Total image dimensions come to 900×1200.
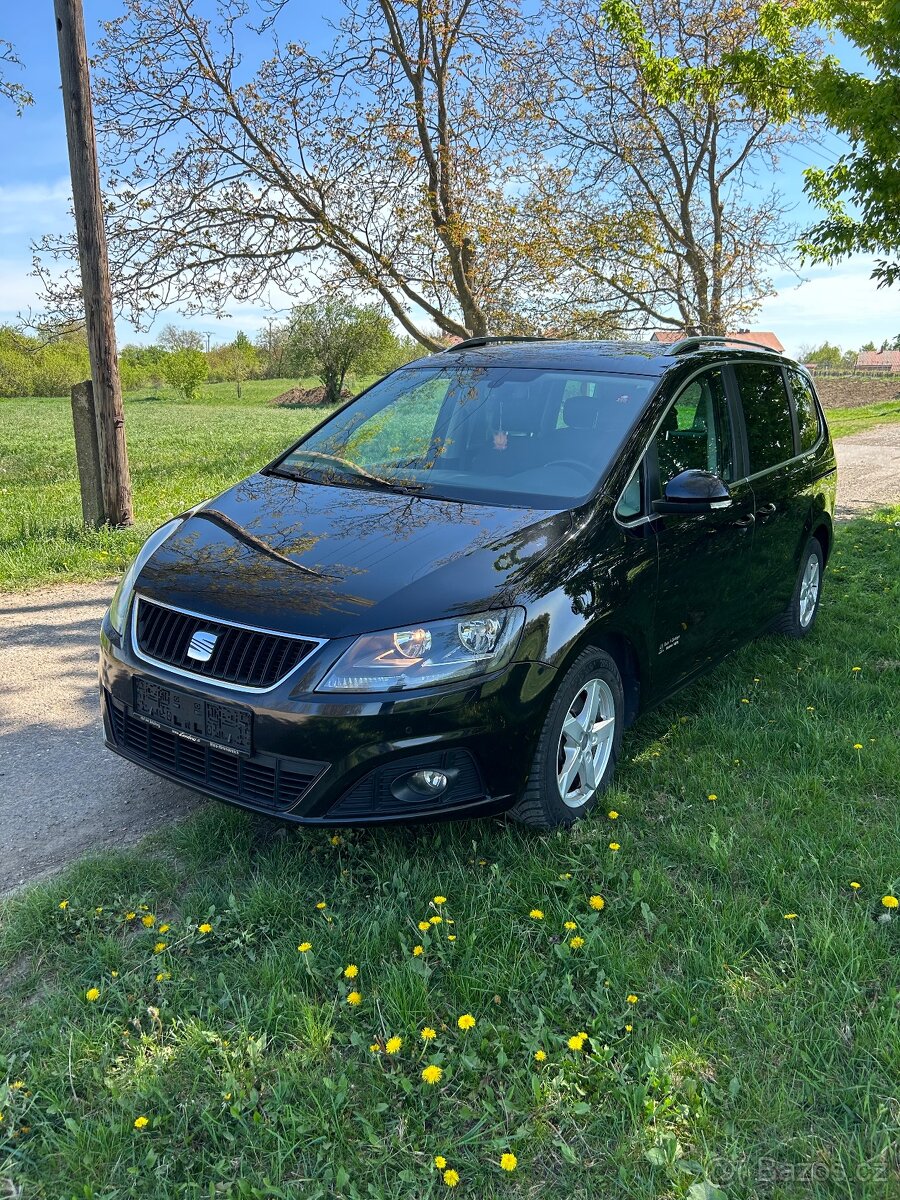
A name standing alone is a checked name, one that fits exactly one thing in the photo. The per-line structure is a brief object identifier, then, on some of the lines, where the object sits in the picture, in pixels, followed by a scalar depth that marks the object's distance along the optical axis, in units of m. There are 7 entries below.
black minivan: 2.88
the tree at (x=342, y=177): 12.77
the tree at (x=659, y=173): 15.70
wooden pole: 8.04
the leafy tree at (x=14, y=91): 11.52
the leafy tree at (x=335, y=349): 44.83
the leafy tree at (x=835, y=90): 9.38
